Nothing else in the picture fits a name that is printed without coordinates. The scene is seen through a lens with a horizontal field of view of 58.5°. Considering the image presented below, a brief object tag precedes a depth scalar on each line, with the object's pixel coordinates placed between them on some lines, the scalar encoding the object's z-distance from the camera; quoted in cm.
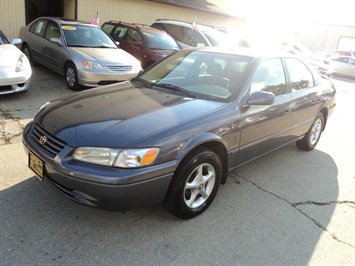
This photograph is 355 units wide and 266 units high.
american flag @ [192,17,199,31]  1061
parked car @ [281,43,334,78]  1500
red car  876
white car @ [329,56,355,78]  1791
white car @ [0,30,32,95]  538
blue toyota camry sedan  246
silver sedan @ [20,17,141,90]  655
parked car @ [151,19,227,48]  1038
